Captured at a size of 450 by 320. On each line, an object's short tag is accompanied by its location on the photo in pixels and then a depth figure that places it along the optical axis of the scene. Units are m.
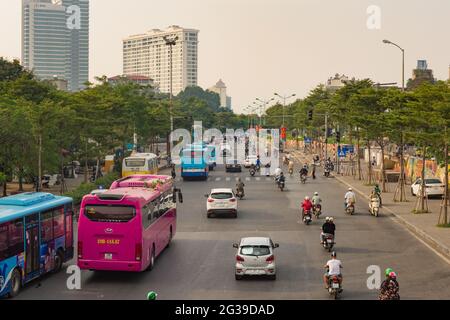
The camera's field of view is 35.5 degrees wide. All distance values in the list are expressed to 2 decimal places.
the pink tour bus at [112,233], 21.33
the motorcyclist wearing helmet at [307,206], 34.38
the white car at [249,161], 71.19
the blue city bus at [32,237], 19.17
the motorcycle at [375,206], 37.49
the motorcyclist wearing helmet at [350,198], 38.16
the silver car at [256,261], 21.75
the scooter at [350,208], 38.25
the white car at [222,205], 36.62
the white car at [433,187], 45.90
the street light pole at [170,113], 83.75
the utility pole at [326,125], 81.31
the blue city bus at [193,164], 61.47
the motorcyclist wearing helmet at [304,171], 58.85
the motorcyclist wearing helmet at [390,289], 16.81
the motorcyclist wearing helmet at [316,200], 36.66
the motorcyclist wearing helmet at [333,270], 19.61
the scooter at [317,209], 36.56
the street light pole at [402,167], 43.44
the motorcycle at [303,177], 58.84
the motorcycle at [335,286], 19.47
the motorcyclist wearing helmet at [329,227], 26.92
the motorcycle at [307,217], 34.41
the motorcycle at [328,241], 26.83
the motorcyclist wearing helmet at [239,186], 46.41
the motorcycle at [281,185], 51.94
